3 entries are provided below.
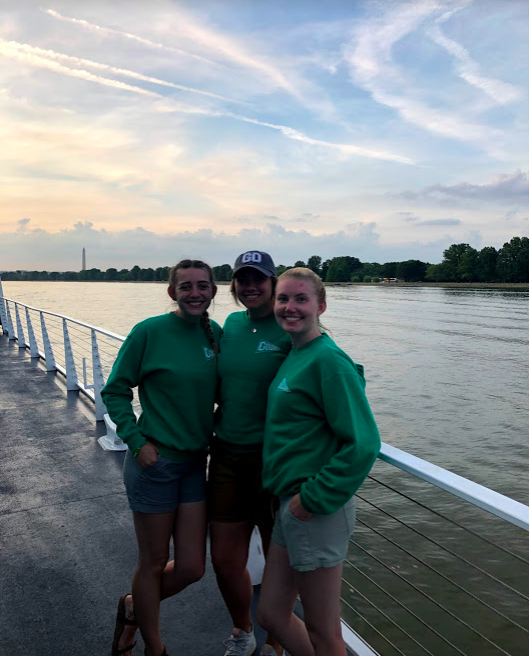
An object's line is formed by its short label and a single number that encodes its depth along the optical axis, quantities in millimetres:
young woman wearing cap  2012
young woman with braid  2074
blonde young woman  1589
